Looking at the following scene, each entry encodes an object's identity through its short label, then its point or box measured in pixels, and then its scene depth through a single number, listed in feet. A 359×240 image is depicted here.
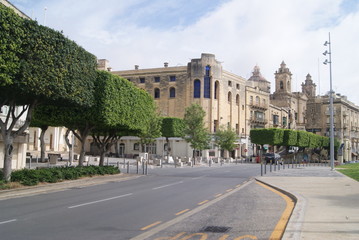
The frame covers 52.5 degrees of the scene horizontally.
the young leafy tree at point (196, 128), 164.86
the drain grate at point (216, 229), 27.09
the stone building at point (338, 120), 340.06
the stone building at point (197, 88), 215.31
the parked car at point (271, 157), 179.20
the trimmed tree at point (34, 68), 48.16
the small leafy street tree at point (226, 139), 194.49
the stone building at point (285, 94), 312.71
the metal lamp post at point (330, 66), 127.54
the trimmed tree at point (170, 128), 189.16
